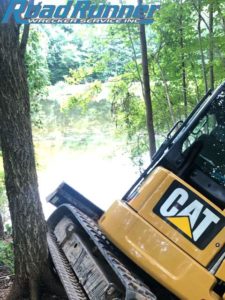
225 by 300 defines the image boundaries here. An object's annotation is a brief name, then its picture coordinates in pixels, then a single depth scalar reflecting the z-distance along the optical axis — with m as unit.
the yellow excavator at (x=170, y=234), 3.67
